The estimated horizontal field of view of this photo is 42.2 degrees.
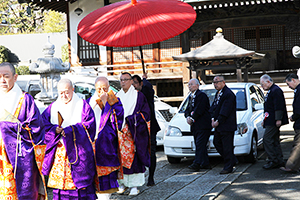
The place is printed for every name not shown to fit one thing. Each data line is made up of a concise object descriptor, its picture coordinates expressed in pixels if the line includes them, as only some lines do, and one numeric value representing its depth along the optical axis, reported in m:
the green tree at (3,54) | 26.12
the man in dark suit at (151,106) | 6.61
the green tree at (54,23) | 32.97
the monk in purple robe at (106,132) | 5.18
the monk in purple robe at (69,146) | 4.57
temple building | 14.85
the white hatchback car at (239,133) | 8.00
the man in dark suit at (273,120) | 7.46
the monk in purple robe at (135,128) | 6.06
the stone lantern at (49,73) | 8.18
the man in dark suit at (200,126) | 7.61
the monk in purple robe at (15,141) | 4.13
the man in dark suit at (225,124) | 7.33
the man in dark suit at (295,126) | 6.77
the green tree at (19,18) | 32.36
